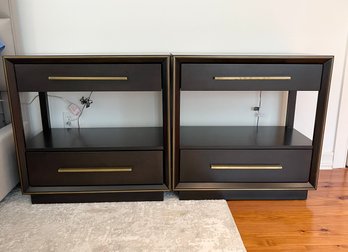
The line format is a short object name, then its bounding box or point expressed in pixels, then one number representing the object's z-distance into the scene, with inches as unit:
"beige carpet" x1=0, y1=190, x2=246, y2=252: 50.5
